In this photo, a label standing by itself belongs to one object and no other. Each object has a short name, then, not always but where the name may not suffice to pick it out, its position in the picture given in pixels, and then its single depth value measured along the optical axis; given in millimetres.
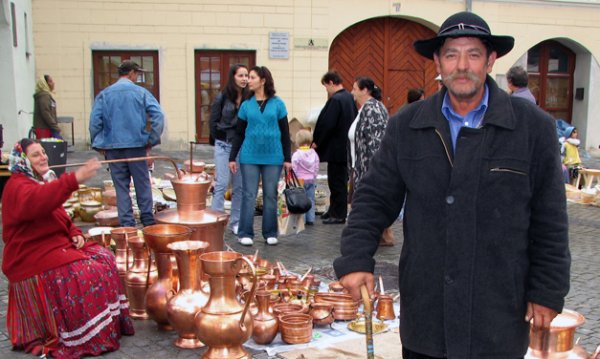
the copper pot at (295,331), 4395
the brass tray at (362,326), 4663
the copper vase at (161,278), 4367
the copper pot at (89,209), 8352
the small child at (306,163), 8148
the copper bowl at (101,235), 5471
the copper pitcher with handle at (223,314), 3854
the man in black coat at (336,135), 8312
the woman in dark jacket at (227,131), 7598
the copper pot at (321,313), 4699
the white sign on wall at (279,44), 16484
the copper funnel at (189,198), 5078
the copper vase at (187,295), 4184
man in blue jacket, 6871
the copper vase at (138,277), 4824
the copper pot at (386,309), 4863
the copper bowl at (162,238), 4285
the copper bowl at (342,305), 4855
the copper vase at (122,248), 5020
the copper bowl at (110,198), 8500
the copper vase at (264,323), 4312
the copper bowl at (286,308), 4646
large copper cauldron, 4984
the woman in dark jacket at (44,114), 12297
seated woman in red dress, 4109
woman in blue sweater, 6785
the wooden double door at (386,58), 17578
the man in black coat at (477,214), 2289
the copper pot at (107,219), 7866
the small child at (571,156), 12133
